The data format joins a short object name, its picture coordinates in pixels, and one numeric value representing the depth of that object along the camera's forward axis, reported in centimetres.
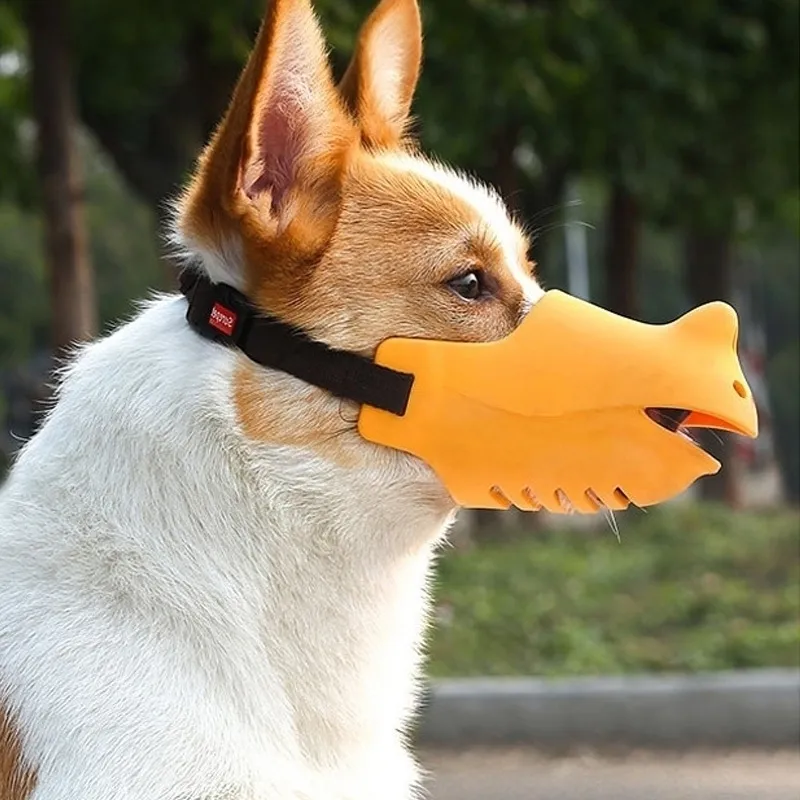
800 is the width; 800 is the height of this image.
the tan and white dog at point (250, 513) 204
